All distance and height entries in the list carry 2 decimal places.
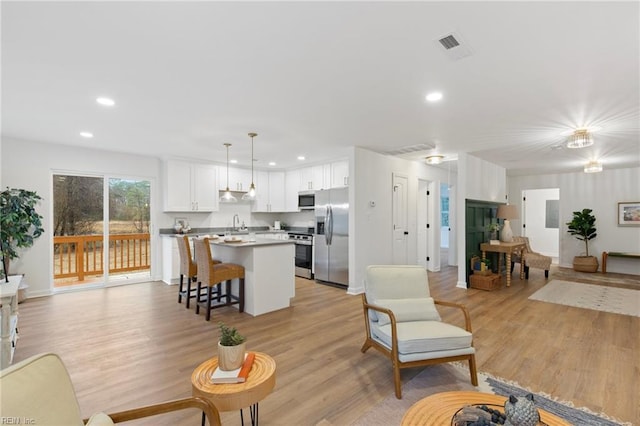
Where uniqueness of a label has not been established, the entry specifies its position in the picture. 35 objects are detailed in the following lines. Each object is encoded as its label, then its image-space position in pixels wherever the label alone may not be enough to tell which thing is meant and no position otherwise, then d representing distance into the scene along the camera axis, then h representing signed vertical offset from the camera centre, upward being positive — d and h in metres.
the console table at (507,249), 5.73 -0.69
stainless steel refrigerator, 5.66 -0.44
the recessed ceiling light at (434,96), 3.02 +1.19
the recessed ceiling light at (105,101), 3.12 +1.19
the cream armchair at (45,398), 0.99 -0.64
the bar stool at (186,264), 4.34 -0.74
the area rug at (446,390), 2.01 -1.38
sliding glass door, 5.37 -0.27
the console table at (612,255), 6.94 -1.00
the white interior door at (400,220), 6.08 -0.14
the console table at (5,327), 2.29 -0.86
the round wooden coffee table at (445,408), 1.42 -0.99
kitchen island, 4.12 -0.82
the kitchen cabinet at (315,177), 6.61 +0.82
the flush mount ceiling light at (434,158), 5.94 +1.08
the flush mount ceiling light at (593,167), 6.01 +0.91
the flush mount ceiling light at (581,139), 4.01 +0.99
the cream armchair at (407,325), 2.34 -0.96
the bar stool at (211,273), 3.93 -0.80
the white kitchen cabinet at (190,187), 6.04 +0.57
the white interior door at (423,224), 7.36 -0.27
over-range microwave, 6.97 +0.32
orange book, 1.60 -0.87
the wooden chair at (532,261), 6.51 -1.06
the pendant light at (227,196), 5.02 +0.29
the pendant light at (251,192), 4.44 +0.34
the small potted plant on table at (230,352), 1.69 -0.78
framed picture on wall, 7.14 -0.04
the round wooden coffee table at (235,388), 1.50 -0.89
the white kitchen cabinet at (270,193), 7.57 +0.52
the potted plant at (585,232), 7.37 -0.49
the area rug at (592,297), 4.48 -1.41
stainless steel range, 6.50 -0.91
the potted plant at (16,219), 4.16 -0.06
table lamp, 6.31 -0.07
